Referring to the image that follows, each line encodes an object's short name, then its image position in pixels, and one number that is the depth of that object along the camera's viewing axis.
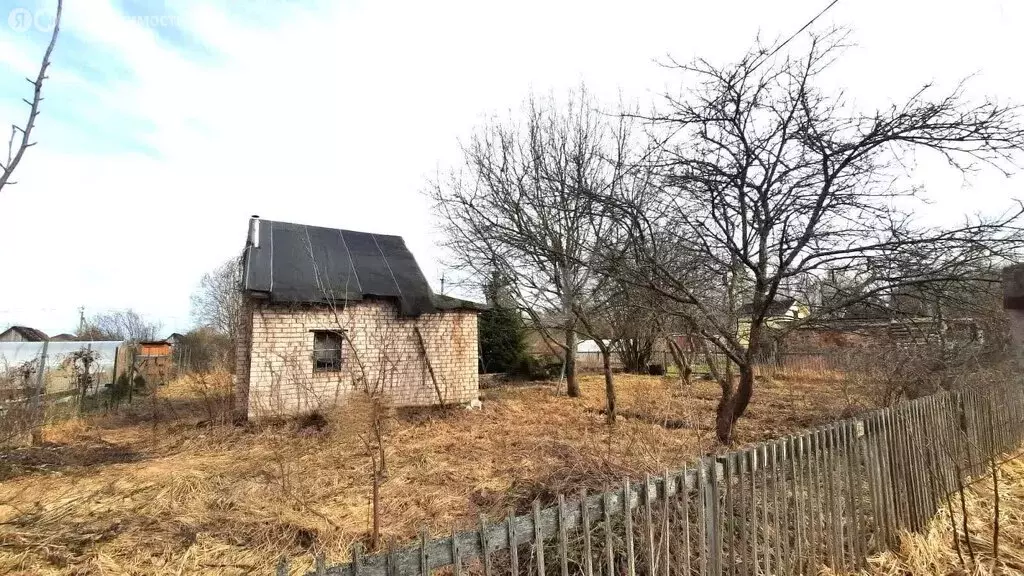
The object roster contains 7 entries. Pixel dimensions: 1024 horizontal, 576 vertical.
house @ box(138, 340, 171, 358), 23.70
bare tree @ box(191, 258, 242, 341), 32.41
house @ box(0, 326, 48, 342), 34.88
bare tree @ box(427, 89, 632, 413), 13.50
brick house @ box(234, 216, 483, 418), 10.27
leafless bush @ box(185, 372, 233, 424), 10.02
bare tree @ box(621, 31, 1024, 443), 4.39
